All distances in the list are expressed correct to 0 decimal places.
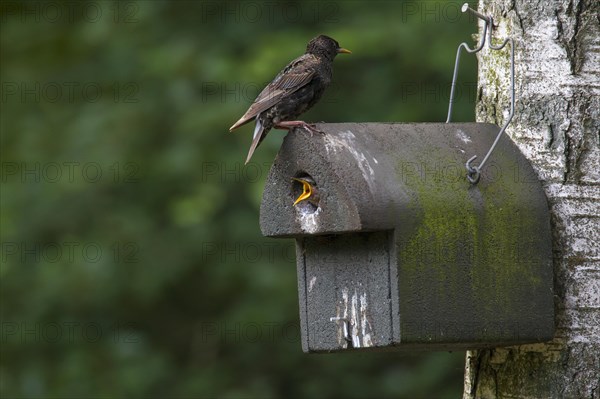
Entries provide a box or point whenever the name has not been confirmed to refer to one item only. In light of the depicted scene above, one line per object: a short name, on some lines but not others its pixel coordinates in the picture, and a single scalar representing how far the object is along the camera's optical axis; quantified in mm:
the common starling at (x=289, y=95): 7867
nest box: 6406
